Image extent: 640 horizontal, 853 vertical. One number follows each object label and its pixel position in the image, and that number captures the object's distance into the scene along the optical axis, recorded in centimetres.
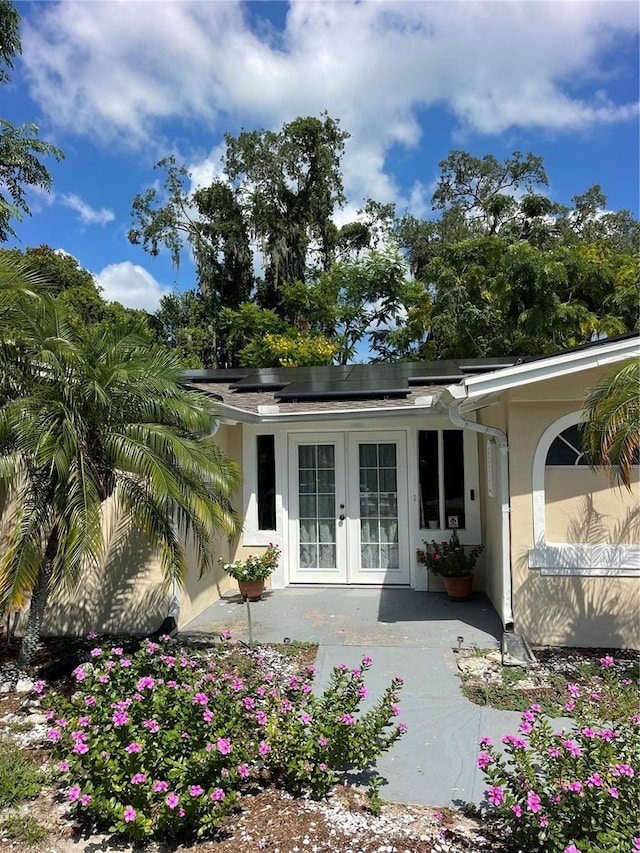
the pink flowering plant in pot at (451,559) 777
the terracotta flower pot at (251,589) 800
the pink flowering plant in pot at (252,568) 767
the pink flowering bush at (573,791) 270
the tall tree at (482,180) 2811
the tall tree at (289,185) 2722
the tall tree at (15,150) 1429
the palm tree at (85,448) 480
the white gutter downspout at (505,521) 625
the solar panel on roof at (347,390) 911
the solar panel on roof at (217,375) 1252
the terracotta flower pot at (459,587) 779
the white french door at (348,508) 886
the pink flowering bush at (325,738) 342
